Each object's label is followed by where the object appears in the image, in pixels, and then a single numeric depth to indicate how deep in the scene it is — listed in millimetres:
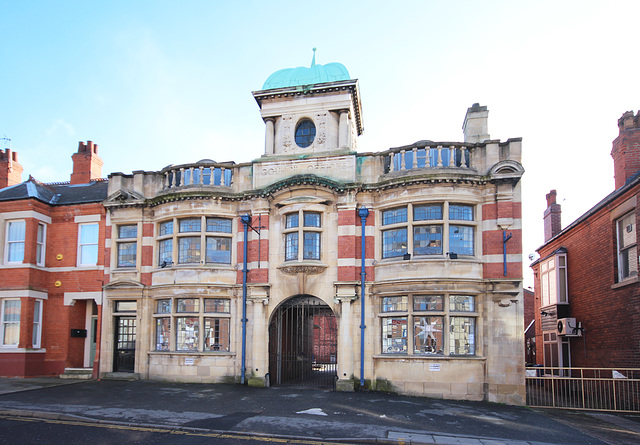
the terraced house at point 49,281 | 21438
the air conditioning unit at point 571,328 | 20609
